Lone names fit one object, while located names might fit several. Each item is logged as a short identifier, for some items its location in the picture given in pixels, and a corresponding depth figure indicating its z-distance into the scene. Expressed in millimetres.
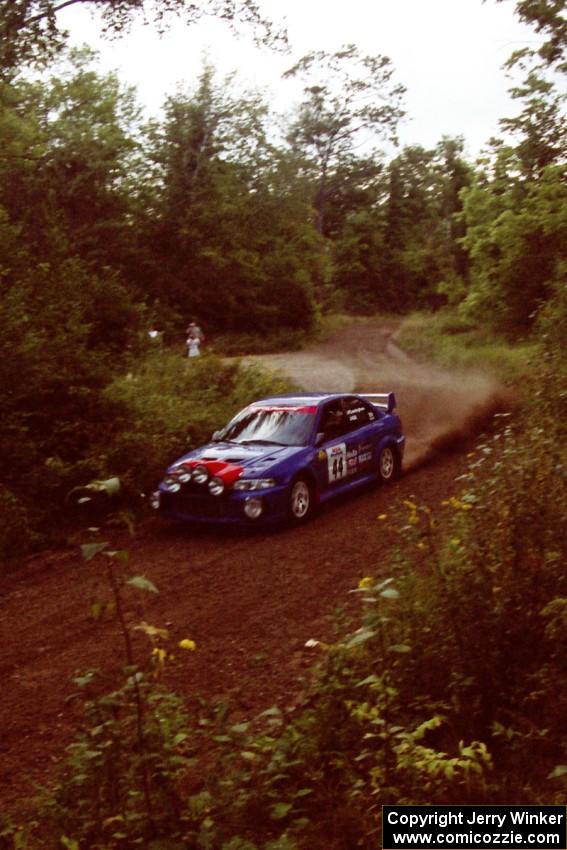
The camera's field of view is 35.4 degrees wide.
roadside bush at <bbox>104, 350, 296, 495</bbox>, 14469
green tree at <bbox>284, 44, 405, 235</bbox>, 55344
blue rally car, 11977
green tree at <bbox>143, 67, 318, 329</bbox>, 39719
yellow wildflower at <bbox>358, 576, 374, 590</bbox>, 5661
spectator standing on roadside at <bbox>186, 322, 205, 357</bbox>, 32406
